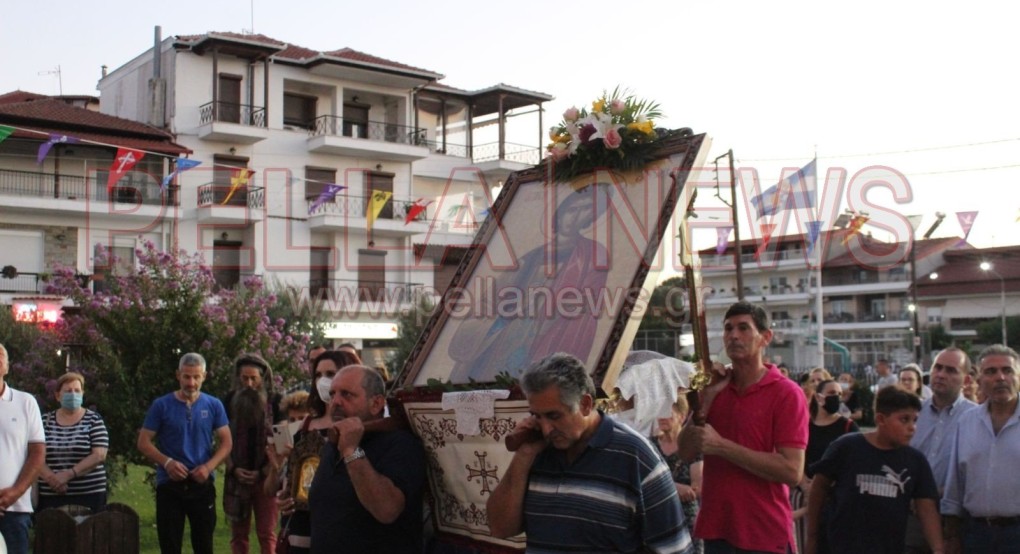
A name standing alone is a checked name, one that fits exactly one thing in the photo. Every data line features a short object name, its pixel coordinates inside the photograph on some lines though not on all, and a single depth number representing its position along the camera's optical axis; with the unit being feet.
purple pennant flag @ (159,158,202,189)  89.25
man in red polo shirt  14.38
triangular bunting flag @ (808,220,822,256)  102.17
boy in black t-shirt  18.88
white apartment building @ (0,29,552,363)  115.24
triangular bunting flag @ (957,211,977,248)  84.93
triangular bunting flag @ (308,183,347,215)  108.78
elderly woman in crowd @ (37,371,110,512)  26.43
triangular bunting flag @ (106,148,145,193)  93.50
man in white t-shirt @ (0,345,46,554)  21.54
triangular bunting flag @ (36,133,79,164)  85.66
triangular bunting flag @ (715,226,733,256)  89.63
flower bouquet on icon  17.22
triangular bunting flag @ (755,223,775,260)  90.12
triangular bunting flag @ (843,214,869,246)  103.96
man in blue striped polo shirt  11.80
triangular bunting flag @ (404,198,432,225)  120.47
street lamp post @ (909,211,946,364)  120.26
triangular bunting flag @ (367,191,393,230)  116.37
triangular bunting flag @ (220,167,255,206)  102.61
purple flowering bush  40.06
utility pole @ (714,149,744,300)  76.35
